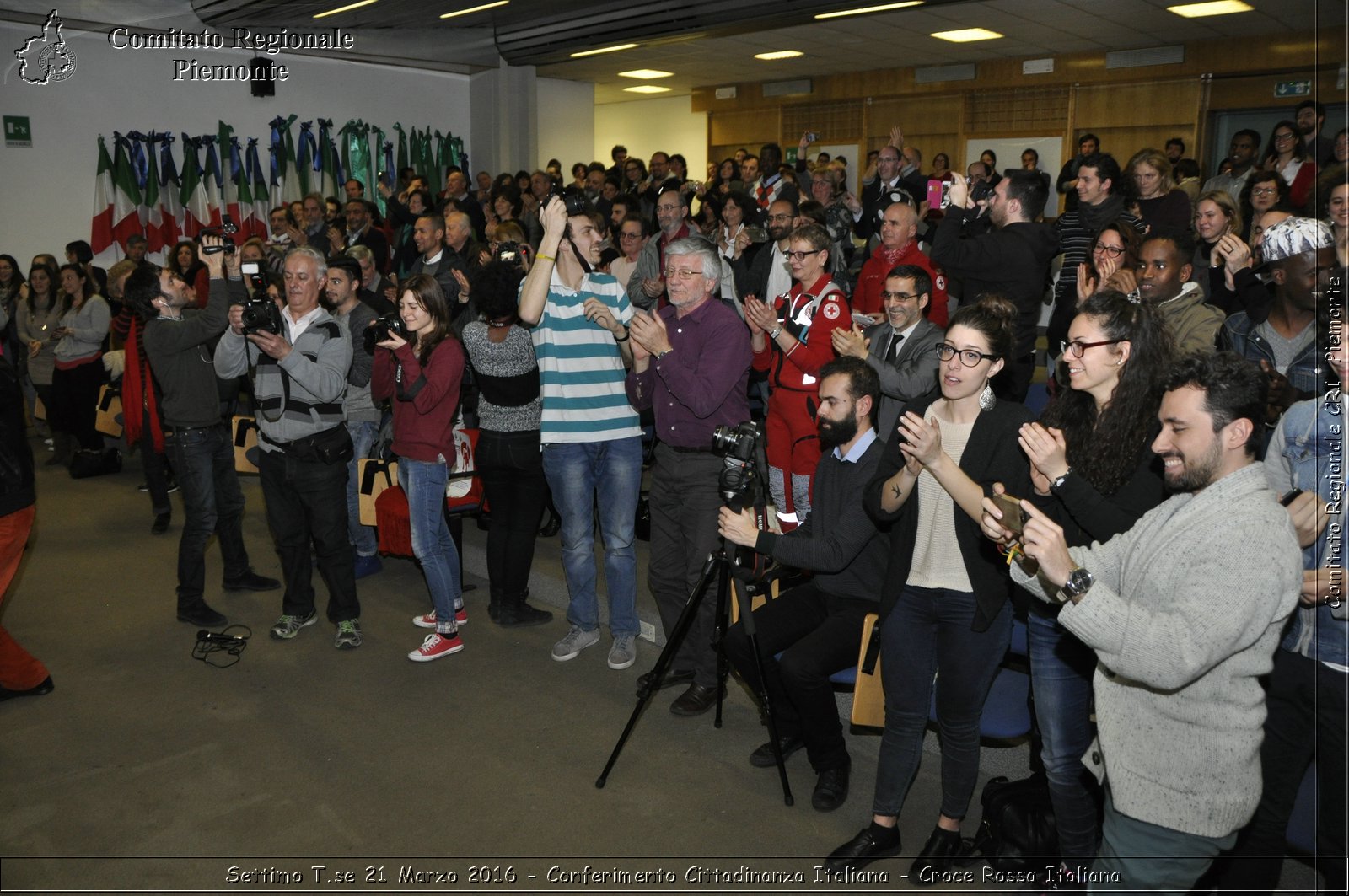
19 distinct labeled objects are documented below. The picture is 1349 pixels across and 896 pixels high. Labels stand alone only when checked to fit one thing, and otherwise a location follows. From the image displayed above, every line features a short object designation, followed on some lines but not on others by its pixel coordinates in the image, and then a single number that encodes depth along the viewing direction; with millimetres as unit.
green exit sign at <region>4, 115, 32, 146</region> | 9688
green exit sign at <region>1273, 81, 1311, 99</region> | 9938
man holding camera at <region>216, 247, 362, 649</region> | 3990
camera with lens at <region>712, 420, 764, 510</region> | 2951
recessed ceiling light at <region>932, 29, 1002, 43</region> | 10227
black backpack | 2627
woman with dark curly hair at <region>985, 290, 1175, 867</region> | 2238
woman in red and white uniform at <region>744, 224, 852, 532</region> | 3699
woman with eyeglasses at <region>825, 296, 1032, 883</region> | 2551
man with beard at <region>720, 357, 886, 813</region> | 2928
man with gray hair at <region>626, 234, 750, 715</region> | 3449
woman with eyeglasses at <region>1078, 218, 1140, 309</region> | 3570
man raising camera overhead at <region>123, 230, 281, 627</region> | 4352
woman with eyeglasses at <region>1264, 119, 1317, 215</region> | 6414
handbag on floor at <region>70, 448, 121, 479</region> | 7039
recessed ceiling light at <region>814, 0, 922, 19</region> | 8008
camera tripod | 2980
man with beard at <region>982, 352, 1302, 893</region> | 1730
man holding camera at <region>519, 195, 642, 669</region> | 3795
